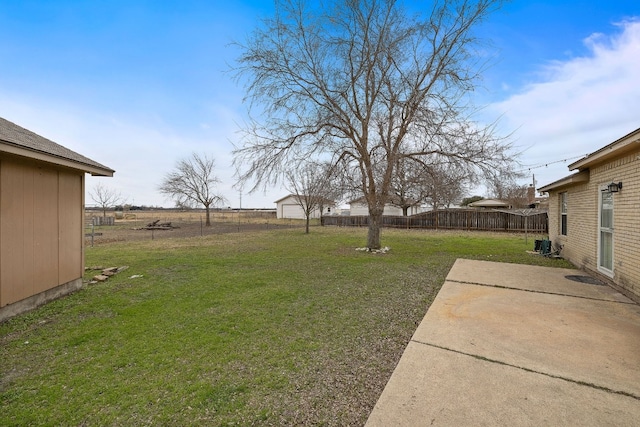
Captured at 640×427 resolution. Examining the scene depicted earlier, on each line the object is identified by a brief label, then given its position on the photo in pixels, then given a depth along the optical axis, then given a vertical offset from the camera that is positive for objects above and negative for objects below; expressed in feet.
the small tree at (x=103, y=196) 100.58 +6.50
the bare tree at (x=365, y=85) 28.78 +13.99
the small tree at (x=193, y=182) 88.89 +10.17
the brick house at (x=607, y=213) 15.06 +0.14
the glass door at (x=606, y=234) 18.19 -1.26
